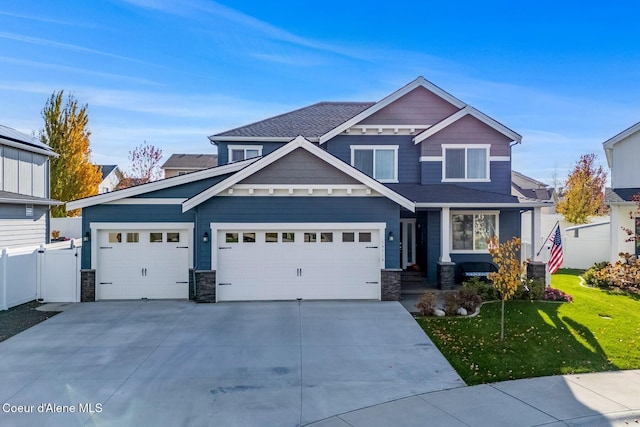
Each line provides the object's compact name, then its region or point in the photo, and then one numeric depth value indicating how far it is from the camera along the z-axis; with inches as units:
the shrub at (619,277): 560.3
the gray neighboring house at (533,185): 1146.0
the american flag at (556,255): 514.3
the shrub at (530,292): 486.6
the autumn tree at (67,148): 1019.3
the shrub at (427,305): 423.8
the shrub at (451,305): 423.8
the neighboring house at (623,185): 673.0
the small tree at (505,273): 349.7
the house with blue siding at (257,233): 484.4
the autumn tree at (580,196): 1132.5
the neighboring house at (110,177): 1594.5
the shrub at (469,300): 436.5
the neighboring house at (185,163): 1529.5
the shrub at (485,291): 489.1
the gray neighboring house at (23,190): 617.3
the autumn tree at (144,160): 1558.8
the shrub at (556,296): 485.4
